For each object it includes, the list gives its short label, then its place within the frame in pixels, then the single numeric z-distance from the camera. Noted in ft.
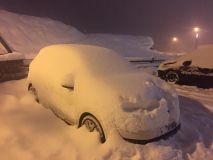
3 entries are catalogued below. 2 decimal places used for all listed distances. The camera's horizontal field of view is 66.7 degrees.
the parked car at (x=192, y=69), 18.52
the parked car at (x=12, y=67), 17.63
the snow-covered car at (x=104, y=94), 9.09
